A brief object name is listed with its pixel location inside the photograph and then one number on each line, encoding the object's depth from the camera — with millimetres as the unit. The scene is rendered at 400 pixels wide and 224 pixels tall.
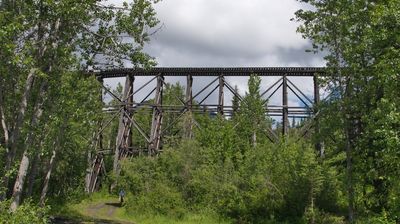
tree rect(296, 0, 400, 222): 15062
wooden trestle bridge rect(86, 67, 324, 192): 32344
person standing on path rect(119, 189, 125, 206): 30031
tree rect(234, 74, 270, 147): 35938
